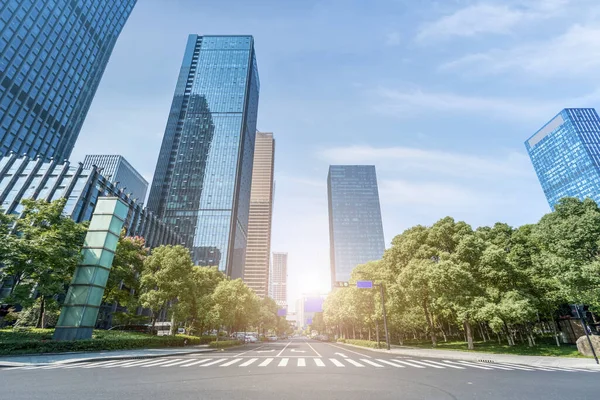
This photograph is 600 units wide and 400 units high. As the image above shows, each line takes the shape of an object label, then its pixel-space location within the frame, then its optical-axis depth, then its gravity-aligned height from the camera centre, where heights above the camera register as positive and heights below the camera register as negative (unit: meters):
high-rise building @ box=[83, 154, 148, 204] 138.00 +72.96
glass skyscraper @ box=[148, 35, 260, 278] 100.31 +62.21
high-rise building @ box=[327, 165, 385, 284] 166.50 +60.56
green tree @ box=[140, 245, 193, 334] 27.81 +4.01
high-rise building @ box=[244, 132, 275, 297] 177.88 +44.10
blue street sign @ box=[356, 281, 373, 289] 28.32 +3.47
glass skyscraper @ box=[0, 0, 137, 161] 59.22 +57.79
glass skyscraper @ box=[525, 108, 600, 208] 107.31 +65.66
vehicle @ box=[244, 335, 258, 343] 57.59 -3.71
